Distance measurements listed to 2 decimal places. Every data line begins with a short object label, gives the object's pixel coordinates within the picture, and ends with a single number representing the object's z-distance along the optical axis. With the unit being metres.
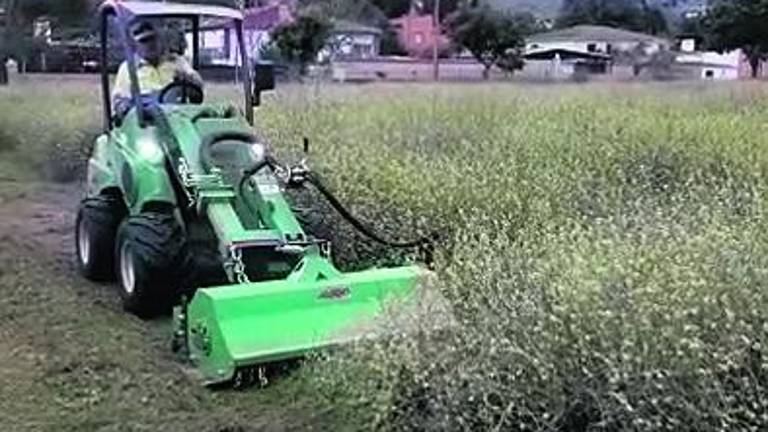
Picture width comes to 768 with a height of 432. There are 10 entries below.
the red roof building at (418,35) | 41.41
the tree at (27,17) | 23.84
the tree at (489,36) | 38.97
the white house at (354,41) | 39.66
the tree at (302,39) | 30.19
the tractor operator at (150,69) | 6.98
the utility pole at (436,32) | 32.72
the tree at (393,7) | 52.72
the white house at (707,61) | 35.41
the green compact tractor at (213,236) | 4.98
